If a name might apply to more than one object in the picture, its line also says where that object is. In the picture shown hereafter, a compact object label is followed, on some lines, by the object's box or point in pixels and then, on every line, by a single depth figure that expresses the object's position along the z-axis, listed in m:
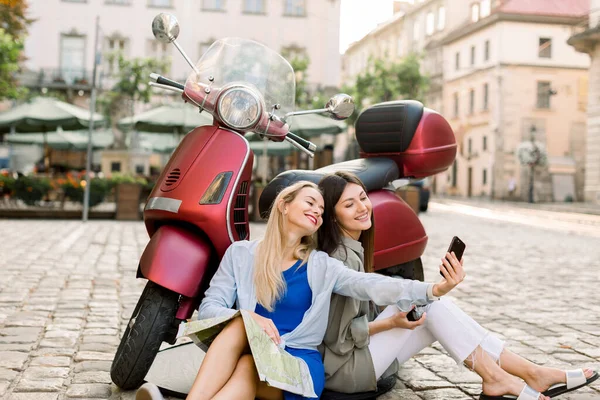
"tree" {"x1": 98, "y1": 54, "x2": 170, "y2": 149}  30.36
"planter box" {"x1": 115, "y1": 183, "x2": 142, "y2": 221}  16.03
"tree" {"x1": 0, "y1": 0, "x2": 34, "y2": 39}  18.92
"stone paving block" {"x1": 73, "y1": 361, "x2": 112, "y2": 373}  3.84
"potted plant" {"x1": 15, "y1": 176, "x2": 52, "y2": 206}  15.86
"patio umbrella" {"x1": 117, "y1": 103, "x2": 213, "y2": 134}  16.25
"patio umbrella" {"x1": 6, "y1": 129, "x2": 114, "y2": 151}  23.44
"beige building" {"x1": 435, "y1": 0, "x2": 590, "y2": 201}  42.91
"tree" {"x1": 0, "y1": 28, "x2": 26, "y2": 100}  20.66
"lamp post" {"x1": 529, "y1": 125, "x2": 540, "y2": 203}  38.25
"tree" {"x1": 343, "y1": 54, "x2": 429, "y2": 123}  36.84
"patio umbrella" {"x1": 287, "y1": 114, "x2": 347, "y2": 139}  15.83
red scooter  3.24
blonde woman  2.85
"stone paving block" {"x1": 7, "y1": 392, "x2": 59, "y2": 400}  3.31
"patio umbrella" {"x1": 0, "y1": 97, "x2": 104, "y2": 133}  16.30
